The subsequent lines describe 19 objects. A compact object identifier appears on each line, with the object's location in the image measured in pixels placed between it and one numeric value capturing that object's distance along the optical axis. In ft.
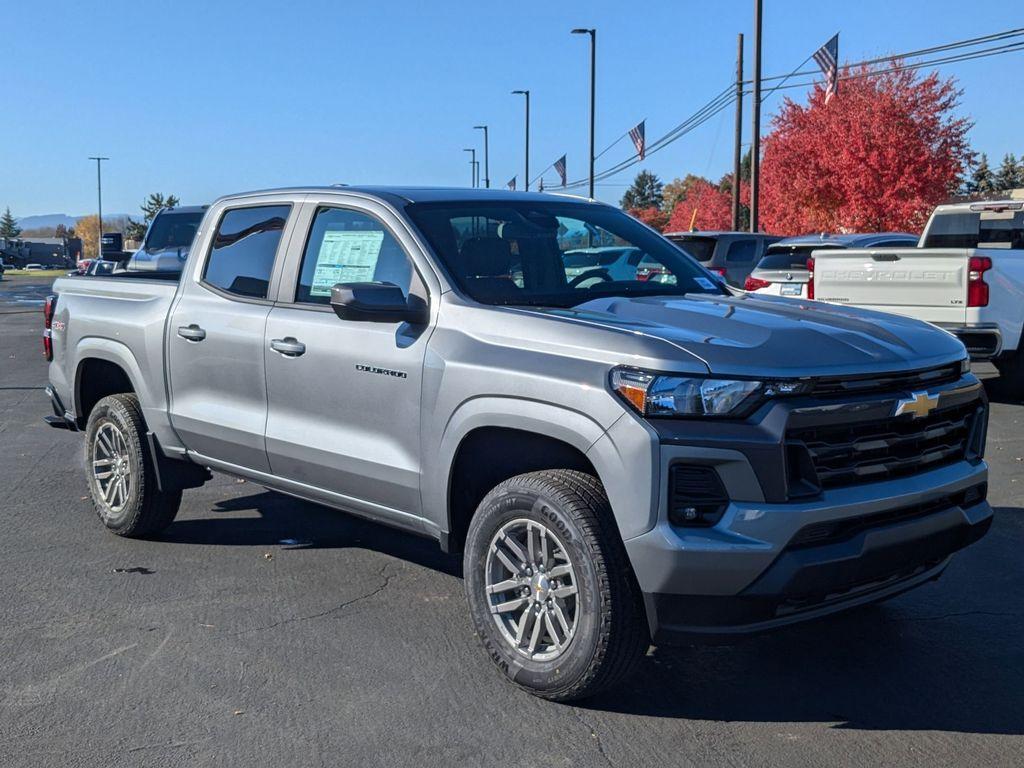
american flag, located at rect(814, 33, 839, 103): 80.28
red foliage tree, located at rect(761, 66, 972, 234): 114.62
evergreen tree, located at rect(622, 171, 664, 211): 480.23
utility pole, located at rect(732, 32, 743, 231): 93.91
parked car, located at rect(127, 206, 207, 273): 61.00
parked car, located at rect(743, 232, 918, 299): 45.52
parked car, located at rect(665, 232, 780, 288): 56.59
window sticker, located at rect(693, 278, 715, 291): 17.22
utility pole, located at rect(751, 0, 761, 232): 81.76
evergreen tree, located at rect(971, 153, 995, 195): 250.98
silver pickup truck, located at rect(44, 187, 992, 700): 11.72
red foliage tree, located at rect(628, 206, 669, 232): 310.29
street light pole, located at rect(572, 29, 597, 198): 128.77
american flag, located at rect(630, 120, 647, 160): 117.50
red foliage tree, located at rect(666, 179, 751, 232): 250.57
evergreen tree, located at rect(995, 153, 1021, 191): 254.16
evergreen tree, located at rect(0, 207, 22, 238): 482.28
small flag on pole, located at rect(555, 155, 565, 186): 148.66
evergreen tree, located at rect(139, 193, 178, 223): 304.91
